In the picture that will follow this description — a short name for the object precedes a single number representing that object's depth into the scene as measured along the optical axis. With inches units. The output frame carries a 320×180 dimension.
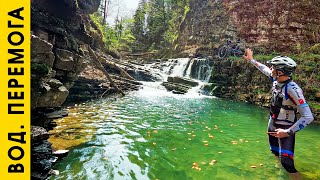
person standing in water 124.9
